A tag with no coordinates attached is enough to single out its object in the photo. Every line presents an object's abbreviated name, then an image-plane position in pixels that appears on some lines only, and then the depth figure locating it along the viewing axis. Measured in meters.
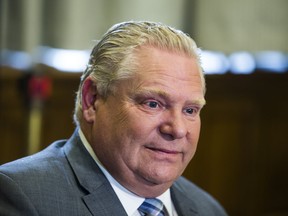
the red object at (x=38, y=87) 2.32
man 1.48
